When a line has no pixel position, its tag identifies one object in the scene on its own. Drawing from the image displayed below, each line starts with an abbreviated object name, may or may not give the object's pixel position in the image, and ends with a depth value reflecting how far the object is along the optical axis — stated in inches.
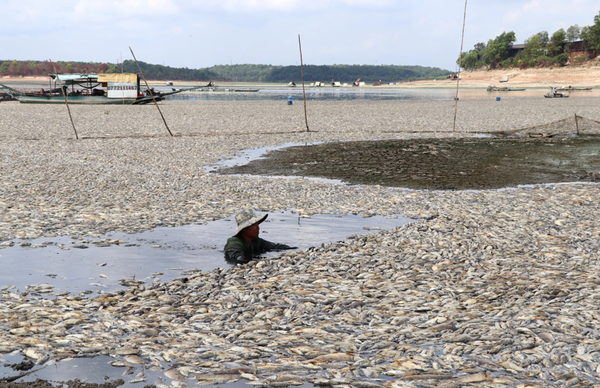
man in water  385.1
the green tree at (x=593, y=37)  6013.8
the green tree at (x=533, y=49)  6796.3
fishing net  1239.5
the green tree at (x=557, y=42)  6716.5
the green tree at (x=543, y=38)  7162.9
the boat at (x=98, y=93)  2481.5
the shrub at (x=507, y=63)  7161.4
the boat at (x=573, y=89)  4202.0
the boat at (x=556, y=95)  2984.7
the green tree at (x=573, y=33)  6733.3
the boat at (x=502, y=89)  4890.8
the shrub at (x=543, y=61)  6274.6
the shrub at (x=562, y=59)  6225.4
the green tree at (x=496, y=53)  7573.8
